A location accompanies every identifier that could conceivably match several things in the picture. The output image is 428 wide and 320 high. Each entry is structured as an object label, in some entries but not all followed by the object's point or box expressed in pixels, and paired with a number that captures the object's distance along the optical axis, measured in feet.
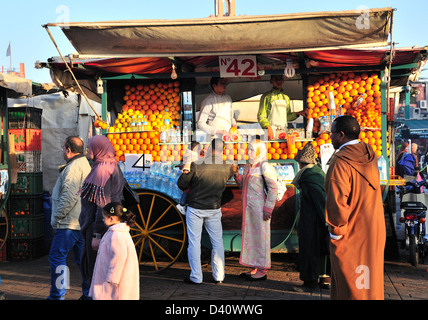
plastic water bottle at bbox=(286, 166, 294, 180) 23.93
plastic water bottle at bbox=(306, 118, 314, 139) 24.25
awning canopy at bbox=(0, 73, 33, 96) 23.61
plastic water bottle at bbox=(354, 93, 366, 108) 23.65
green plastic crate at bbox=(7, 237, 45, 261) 27.02
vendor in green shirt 25.95
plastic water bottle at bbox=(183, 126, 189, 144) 25.19
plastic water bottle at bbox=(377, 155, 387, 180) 23.54
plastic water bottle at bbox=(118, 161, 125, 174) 24.58
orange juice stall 20.80
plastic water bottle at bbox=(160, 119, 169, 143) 24.76
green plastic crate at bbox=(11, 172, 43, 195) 27.12
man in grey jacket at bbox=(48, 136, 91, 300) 17.75
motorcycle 23.73
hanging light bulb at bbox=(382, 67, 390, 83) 23.44
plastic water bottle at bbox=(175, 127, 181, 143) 25.05
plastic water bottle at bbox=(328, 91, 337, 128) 24.04
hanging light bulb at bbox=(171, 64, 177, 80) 23.98
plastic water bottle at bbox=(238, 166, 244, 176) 23.96
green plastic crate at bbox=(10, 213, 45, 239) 27.02
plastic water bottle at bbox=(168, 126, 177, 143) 25.05
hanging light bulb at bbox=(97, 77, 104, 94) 25.21
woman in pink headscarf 16.37
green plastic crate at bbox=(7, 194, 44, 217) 27.14
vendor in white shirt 25.67
